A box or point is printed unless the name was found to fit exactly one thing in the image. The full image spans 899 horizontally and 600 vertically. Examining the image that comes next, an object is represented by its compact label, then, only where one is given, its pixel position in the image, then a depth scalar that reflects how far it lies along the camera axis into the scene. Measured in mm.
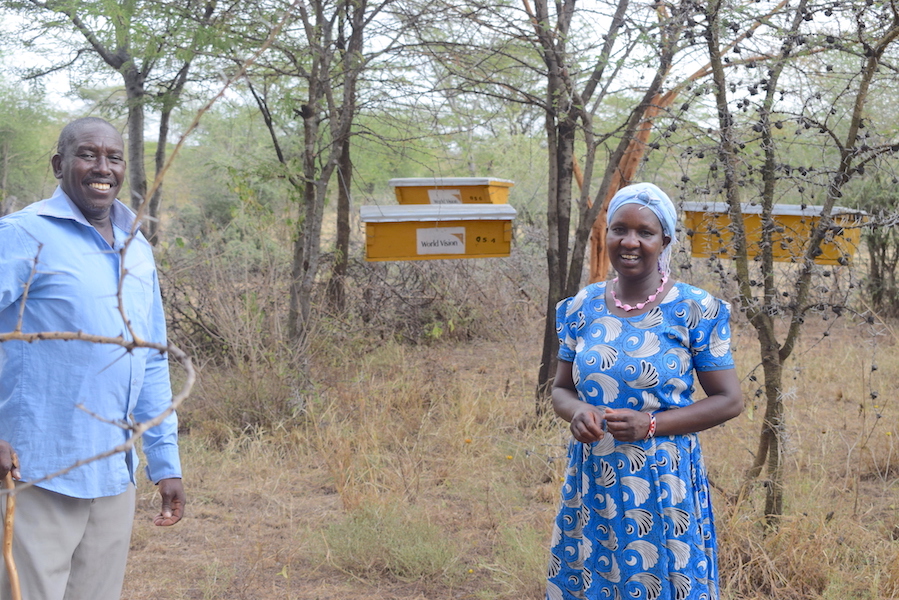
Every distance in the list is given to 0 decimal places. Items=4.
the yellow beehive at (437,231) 5160
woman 1898
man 1787
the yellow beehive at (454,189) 6164
